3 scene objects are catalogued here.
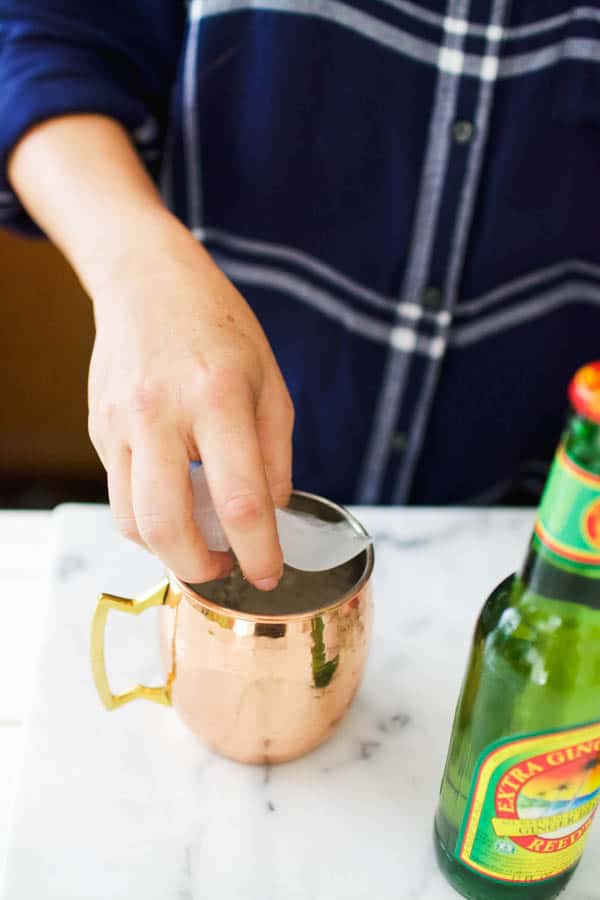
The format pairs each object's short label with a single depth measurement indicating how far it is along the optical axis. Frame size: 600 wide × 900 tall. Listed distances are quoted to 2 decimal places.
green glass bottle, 0.39
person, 0.61
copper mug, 0.45
